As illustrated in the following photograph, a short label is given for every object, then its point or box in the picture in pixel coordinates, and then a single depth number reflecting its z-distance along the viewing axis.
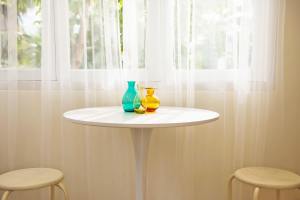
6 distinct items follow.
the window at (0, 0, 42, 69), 2.10
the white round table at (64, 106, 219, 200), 1.44
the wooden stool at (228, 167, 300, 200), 1.69
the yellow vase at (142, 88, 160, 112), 1.82
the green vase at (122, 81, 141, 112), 1.80
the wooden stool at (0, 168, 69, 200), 1.71
